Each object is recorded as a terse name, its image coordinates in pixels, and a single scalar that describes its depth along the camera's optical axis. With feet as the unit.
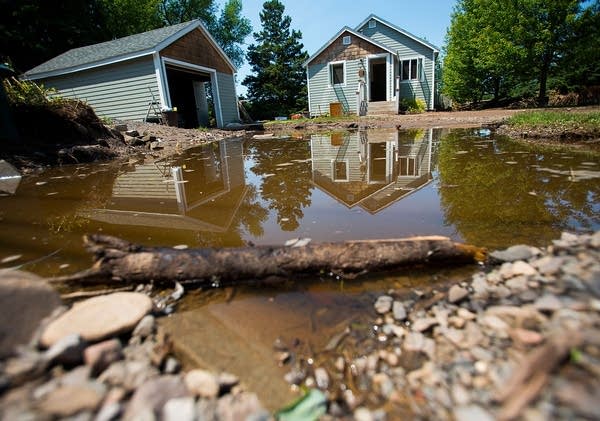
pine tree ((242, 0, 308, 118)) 89.71
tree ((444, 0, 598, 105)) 44.63
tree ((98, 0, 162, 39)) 77.61
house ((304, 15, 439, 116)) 54.03
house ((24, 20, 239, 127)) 39.01
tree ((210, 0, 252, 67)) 114.73
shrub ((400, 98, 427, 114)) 57.82
